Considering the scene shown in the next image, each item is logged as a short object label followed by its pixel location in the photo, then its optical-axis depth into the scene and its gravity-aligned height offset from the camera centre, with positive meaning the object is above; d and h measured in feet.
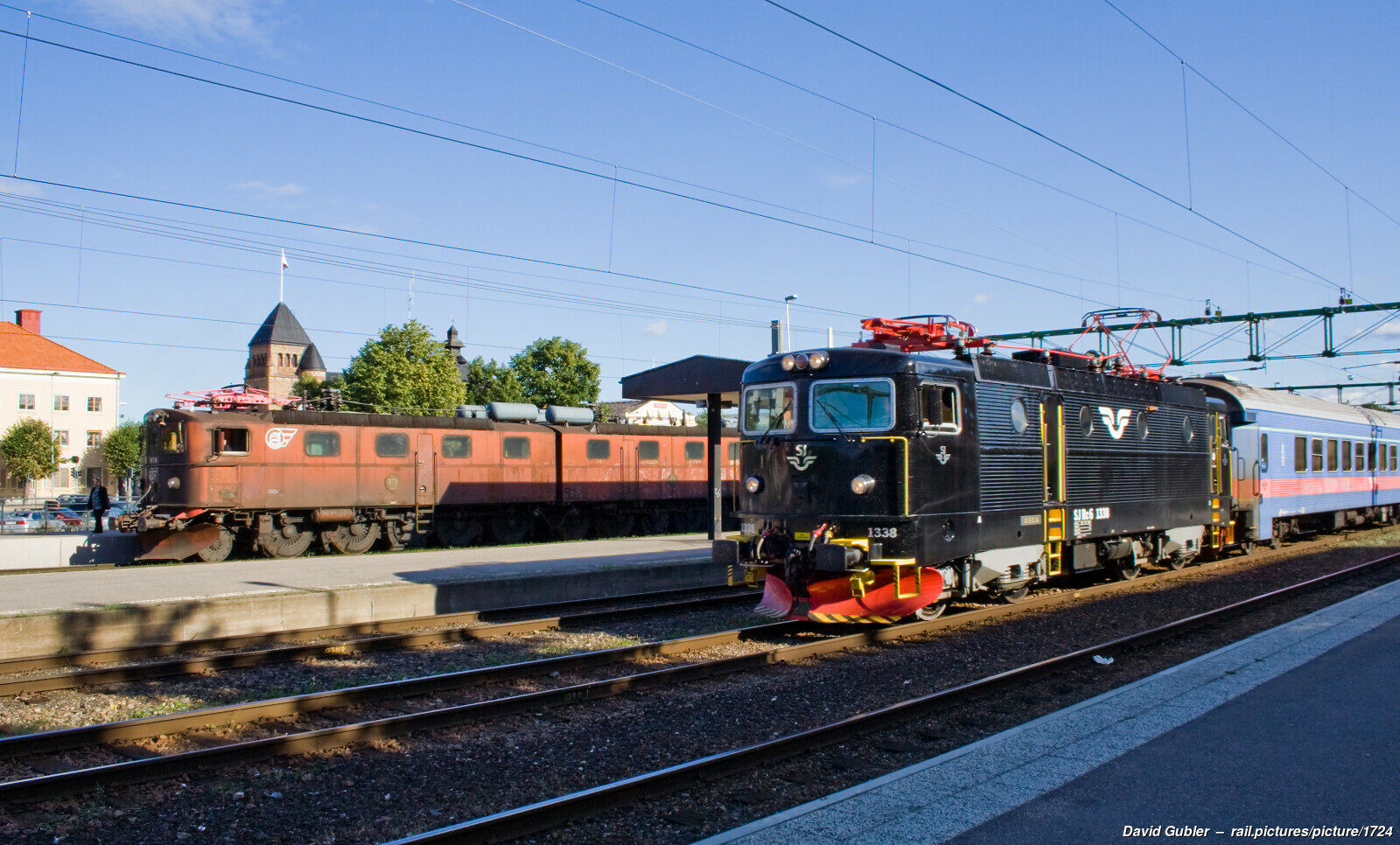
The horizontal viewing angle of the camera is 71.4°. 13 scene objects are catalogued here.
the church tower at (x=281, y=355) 329.11 +36.06
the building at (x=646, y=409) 320.85 +18.59
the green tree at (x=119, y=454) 203.72 +1.28
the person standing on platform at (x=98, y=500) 80.07 -3.44
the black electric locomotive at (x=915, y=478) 33.40 -0.62
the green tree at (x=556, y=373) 193.77 +17.57
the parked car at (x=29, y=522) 112.45 -7.50
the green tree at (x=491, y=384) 193.16 +15.93
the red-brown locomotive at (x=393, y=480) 65.00 -1.54
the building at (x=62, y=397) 199.41 +13.23
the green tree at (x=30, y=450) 182.50 +1.79
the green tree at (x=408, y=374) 164.35 +14.74
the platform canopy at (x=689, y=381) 57.31 +4.87
